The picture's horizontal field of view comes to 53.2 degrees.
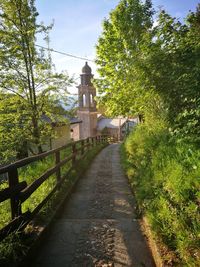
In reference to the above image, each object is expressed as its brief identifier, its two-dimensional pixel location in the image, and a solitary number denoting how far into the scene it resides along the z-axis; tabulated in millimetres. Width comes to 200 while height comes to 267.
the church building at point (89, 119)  30921
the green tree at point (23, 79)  7797
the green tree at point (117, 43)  14177
